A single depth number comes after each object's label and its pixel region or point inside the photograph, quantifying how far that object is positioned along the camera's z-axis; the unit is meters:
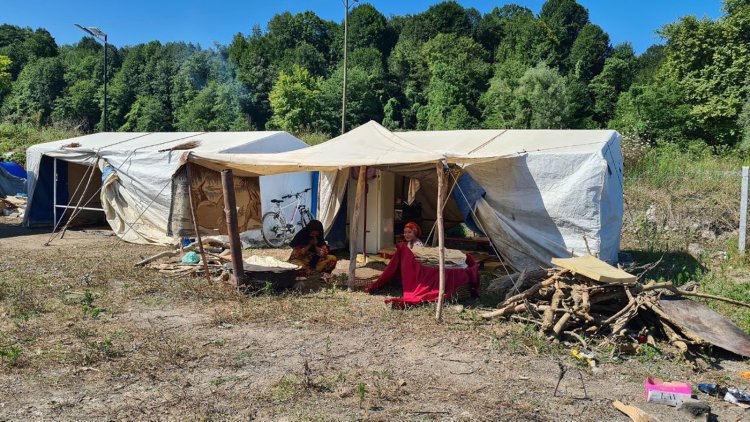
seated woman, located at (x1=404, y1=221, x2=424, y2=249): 7.02
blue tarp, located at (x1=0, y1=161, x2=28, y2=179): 16.47
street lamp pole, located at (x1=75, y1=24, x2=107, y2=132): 16.84
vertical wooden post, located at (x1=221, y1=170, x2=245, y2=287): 6.65
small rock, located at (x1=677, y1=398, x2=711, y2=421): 3.61
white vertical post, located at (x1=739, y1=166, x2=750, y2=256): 8.66
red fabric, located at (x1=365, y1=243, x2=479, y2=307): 6.21
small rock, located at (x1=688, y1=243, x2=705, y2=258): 9.30
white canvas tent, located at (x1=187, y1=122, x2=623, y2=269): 7.32
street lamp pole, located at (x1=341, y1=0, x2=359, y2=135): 18.42
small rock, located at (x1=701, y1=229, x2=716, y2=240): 10.12
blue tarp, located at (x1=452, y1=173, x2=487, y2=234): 8.09
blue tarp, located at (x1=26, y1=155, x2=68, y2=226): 13.20
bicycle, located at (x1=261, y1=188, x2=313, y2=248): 10.81
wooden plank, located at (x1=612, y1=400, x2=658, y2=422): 3.51
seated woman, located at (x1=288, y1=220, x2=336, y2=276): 7.86
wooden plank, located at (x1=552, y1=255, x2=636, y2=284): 5.01
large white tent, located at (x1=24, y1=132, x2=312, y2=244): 11.07
